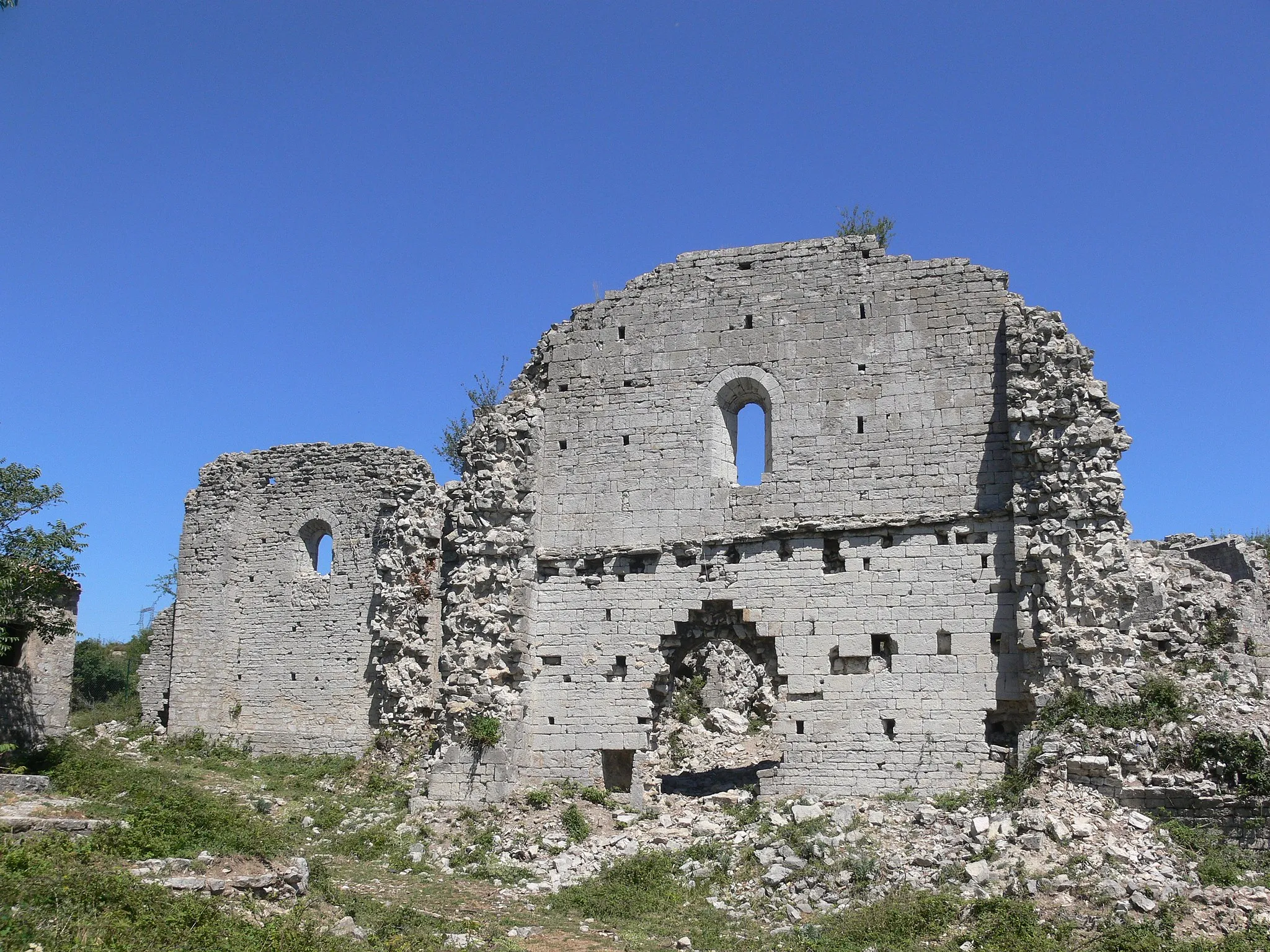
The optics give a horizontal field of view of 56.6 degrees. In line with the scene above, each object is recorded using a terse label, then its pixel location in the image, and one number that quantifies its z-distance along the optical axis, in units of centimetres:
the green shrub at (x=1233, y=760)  1295
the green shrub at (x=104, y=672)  3503
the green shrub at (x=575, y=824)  1557
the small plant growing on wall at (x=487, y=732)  1670
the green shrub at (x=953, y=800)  1453
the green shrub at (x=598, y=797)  1641
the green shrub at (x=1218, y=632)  1501
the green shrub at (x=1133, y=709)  1391
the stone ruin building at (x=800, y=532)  1534
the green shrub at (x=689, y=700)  2177
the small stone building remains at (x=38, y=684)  1697
